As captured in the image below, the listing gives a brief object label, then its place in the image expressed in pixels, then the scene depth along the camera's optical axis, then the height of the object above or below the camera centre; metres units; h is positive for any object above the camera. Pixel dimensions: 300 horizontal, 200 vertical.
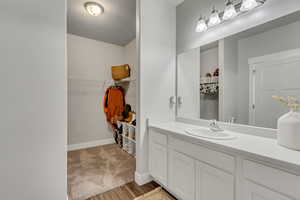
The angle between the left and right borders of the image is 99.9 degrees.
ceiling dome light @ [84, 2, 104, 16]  2.00 +1.47
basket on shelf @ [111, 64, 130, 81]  3.10 +0.65
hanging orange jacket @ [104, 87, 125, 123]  3.18 -0.14
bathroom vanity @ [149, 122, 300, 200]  0.75 -0.54
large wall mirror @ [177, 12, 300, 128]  1.12 +0.26
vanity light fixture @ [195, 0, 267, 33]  1.24 +0.95
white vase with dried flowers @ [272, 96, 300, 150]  0.90 -0.23
